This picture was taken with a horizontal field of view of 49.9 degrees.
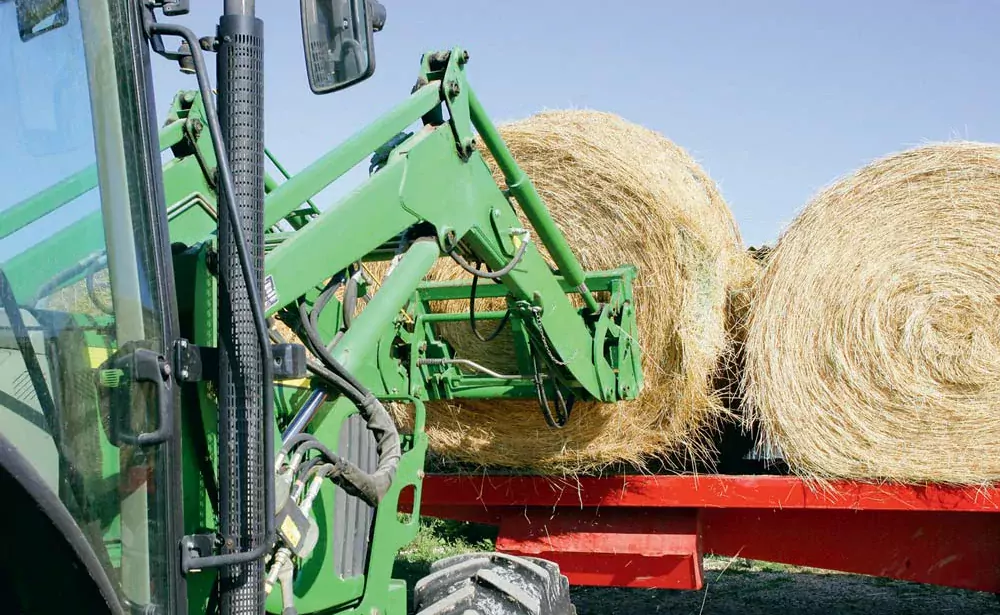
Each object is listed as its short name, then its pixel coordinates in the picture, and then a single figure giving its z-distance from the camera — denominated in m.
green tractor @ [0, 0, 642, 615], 1.54
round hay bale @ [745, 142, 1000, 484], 4.20
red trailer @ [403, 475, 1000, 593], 4.08
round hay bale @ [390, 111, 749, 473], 4.37
